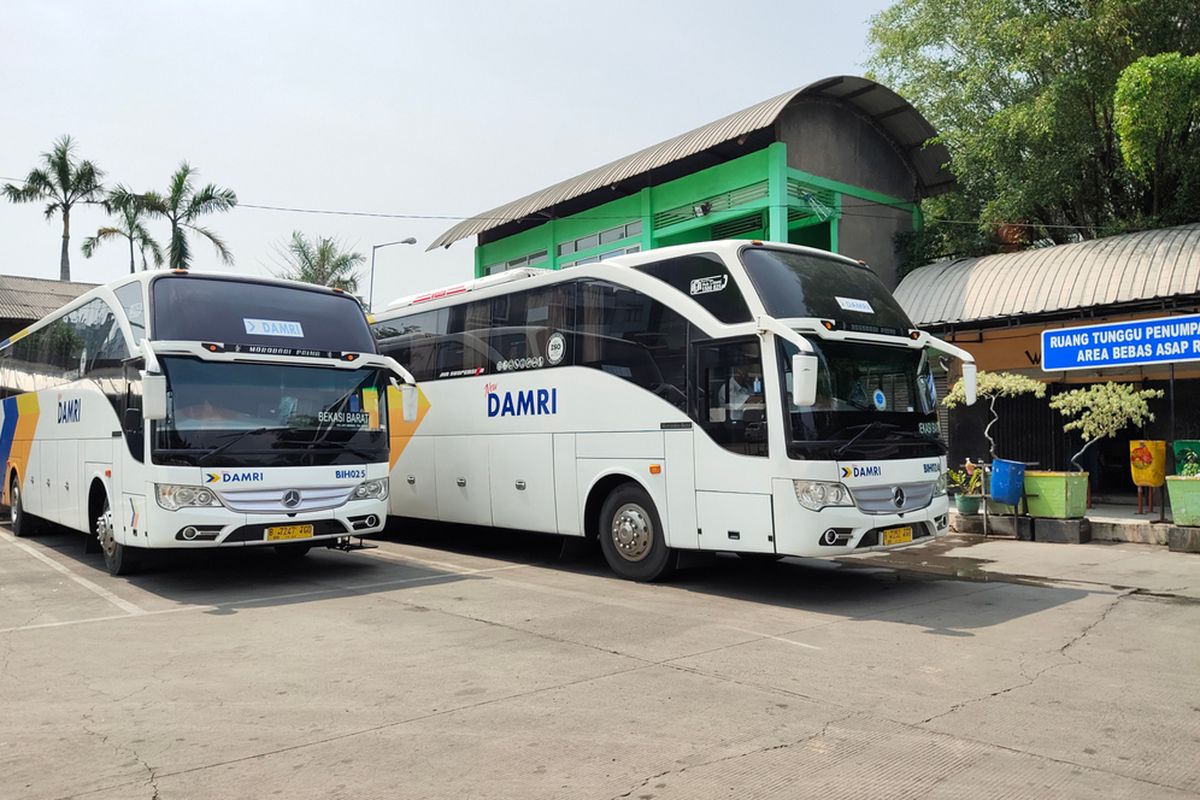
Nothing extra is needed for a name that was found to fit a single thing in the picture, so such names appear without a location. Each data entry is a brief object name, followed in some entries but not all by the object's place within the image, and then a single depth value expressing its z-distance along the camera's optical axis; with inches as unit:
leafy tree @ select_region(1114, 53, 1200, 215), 623.5
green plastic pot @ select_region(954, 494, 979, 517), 580.7
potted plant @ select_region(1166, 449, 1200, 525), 476.1
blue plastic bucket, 549.0
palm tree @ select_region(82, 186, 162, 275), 1352.1
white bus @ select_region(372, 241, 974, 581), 334.0
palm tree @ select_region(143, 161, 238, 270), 1339.8
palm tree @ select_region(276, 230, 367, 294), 1573.6
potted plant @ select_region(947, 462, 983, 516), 581.9
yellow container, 549.6
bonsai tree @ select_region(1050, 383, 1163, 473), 538.6
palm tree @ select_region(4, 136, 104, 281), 1546.5
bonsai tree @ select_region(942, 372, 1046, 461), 578.9
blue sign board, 498.9
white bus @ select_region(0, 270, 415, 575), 351.6
